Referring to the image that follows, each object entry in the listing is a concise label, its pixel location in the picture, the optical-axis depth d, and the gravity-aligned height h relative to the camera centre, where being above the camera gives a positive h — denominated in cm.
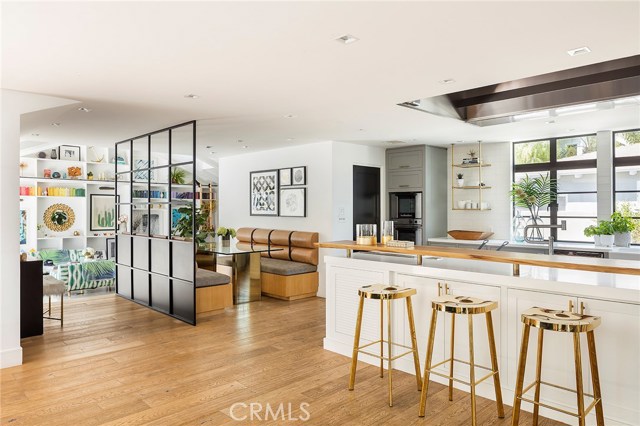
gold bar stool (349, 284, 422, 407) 318 -74
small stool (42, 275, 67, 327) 481 -83
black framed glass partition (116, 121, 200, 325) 515 -60
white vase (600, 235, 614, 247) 561 -39
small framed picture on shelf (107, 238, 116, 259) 873 -73
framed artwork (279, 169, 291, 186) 744 +59
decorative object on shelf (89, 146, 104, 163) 888 +112
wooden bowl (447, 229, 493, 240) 685 -39
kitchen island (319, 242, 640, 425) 259 -67
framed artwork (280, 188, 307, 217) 719 +15
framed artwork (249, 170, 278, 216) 772 +34
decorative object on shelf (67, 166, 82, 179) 841 +78
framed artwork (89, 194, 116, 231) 878 +0
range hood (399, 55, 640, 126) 368 +109
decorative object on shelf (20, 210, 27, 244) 796 -22
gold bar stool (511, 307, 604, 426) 236 -75
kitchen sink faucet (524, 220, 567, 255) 409 -31
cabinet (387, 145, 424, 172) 720 +88
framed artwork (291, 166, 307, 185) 717 +59
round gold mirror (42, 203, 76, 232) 820 -9
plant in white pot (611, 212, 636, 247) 556 -25
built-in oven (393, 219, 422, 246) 729 -32
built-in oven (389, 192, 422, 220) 730 +9
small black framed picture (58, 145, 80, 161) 840 +117
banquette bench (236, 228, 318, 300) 648 -83
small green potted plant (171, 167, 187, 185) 912 +76
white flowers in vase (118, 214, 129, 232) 910 -19
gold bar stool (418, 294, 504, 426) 273 -77
